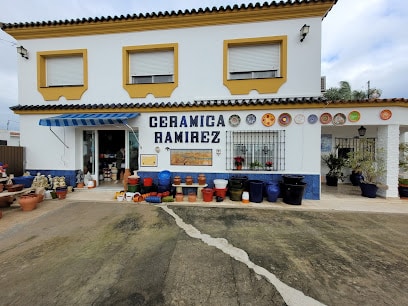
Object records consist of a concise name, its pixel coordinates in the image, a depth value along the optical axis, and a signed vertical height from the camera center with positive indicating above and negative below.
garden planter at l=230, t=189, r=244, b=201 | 6.61 -1.53
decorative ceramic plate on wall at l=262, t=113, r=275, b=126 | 7.07 +1.26
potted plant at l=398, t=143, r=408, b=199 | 6.96 -0.68
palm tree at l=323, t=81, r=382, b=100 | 18.83 +6.16
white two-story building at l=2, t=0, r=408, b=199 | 6.97 +2.39
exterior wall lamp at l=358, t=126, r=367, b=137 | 7.72 +0.92
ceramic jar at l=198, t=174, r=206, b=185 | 6.97 -1.08
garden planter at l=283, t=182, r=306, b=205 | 6.20 -1.40
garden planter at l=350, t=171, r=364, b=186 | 9.16 -1.31
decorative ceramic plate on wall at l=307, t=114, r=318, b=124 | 6.89 +1.23
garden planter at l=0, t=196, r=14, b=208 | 6.08 -1.67
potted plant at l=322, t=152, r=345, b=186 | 9.25 -0.85
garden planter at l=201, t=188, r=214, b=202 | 6.55 -1.52
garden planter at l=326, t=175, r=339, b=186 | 9.20 -1.43
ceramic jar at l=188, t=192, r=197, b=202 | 6.59 -1.67
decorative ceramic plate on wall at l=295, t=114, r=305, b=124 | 6.93 +1.24
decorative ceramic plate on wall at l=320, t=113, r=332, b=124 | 6.86 +1.26
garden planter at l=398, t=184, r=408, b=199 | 6.95 -1.48
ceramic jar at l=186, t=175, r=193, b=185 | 7.02 -1.10
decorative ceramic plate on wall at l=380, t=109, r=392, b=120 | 6.69 +1.38
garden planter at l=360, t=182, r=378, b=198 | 6.93 -1.45
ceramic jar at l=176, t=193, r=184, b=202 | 6.70 -1.68
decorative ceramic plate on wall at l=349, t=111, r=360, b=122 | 6.79 +1.32
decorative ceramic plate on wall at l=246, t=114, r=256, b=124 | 7.14 +1.29
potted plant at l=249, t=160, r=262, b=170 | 7.18 -0.53
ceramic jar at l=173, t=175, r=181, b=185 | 6.98 -1.09
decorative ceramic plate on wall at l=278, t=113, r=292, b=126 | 6.98 +1.24
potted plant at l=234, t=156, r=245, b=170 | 7.20 -0.37
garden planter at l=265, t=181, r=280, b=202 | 6.52 -1.43
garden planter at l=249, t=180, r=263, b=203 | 6.48 -1.40
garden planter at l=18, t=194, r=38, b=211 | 5.65 -1.58
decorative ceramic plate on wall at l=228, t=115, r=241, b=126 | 7.20 +1.24
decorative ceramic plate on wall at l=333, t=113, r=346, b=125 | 6.84 +1.22
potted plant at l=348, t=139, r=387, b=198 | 6.95 -0.64
